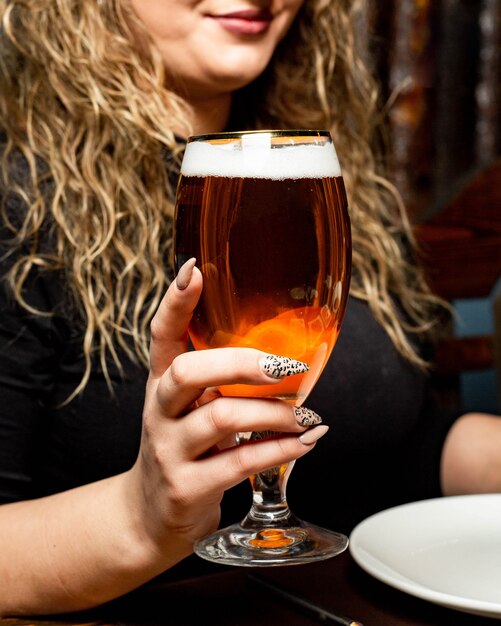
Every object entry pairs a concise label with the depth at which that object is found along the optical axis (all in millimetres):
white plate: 651
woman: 866
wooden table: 676
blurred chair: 1516
